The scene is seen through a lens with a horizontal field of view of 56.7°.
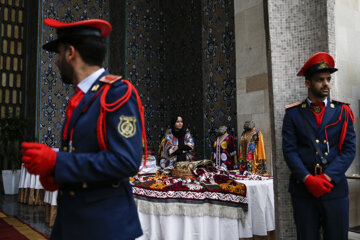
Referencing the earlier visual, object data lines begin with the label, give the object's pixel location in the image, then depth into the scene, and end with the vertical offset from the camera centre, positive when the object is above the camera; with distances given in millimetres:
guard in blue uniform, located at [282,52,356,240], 2184 -114
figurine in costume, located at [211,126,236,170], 6414 -221
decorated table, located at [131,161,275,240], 3314 -699
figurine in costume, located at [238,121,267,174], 5810 -231
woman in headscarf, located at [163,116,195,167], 6016 -94
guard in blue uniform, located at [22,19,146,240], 1230 -34
